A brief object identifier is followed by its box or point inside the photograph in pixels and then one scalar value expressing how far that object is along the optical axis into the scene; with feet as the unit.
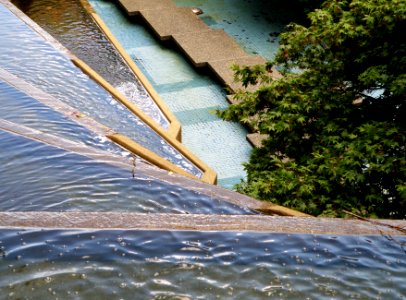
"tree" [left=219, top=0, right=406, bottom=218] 16.10
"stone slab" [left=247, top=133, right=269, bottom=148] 26.78
